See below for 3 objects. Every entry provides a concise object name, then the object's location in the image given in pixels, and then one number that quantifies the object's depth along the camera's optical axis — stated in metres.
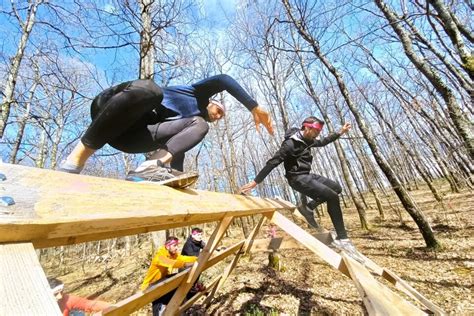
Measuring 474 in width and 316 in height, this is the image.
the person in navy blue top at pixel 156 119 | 1.38
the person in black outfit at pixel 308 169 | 3.64
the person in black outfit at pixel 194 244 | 5.51
